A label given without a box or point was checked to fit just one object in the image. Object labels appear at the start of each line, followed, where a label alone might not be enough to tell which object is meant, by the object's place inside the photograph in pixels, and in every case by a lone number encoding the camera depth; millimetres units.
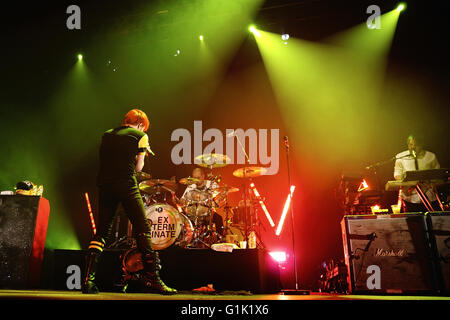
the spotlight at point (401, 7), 7298
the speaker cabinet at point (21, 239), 4477
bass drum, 5270
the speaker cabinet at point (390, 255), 3873
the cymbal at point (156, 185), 5934
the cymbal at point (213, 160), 6622
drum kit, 5332
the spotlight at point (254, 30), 7948
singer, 3199
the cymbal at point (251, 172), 6485
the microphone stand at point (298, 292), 4188
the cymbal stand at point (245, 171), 5219
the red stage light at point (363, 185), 6590
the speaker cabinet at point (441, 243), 3768
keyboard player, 5500
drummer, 6312
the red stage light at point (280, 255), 6884
